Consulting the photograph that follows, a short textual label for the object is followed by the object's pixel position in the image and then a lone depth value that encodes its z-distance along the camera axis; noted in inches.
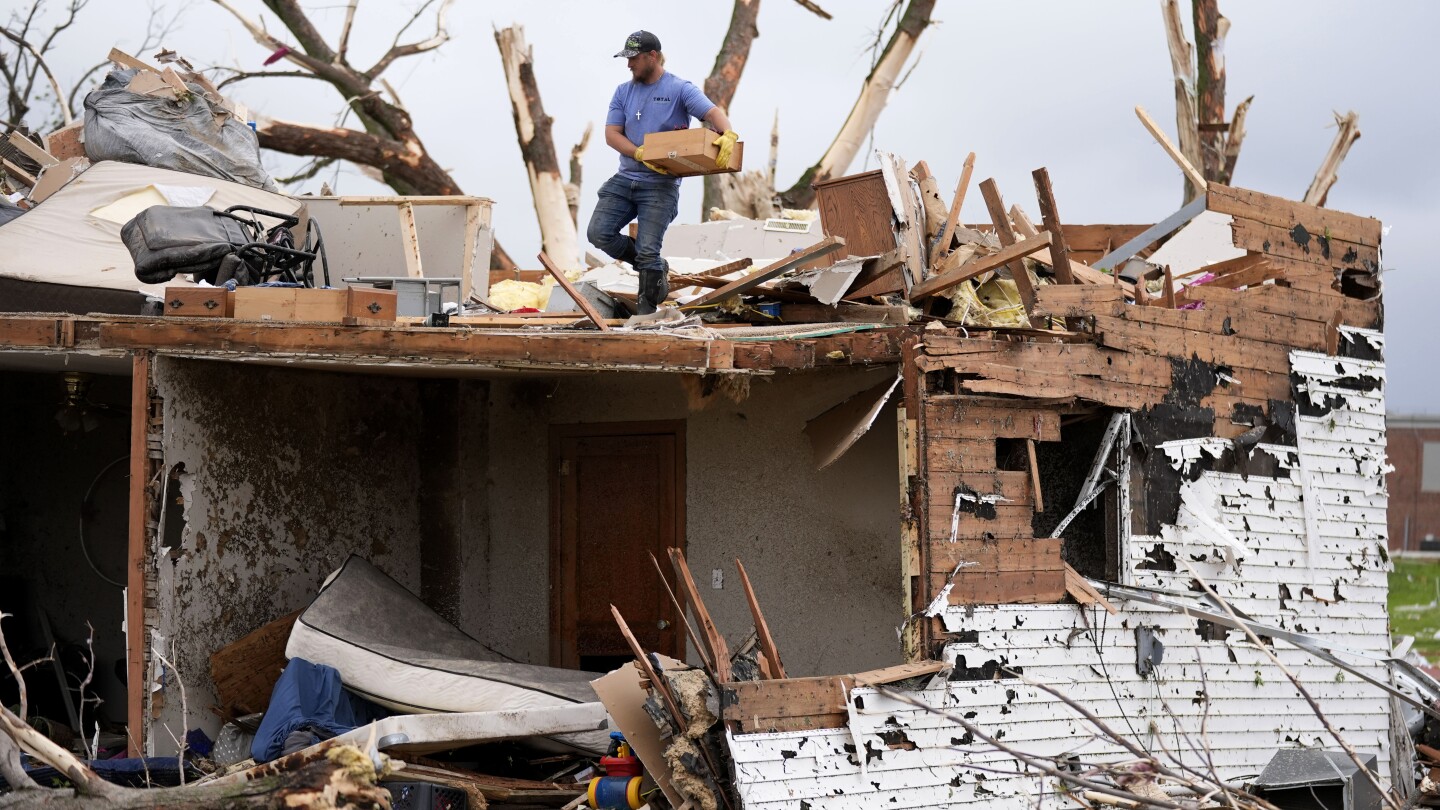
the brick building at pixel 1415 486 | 1611.7
